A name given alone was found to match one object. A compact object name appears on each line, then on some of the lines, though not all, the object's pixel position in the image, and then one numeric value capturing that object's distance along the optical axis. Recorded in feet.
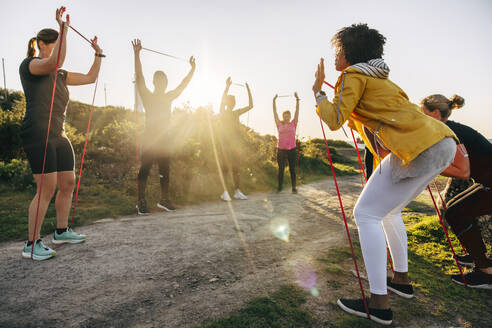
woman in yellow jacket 5.85
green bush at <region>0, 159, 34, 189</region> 17.74
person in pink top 23.85
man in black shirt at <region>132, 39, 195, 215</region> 15.81
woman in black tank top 8.79
